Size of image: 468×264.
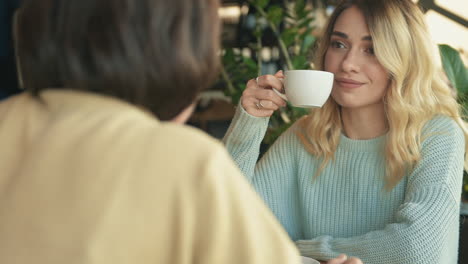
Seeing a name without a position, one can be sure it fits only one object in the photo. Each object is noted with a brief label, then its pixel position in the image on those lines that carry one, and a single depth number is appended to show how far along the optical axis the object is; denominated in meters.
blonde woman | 1.32
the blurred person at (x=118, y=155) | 0.51
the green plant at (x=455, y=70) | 1.85
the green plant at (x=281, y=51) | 2.76
